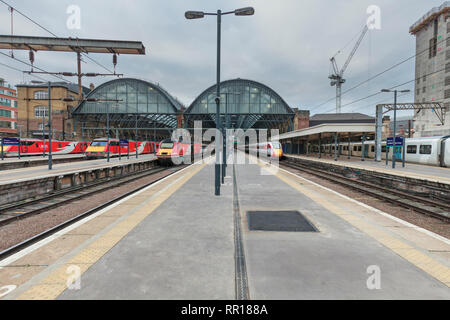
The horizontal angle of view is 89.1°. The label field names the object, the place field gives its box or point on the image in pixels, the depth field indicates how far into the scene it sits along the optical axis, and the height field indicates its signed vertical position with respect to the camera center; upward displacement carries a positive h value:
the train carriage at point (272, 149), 31.27 +0.01
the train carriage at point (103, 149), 27.27 -0.08
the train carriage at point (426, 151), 20.50 -0.03
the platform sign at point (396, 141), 21.53 +0.89
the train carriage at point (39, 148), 26.94 +0.02
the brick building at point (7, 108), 66.12 +11.69
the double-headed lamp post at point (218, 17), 9.71 +5.66
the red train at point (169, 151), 23.42 -0.24
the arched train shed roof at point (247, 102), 45.56 +9.49
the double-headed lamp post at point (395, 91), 20.14 +5.31
